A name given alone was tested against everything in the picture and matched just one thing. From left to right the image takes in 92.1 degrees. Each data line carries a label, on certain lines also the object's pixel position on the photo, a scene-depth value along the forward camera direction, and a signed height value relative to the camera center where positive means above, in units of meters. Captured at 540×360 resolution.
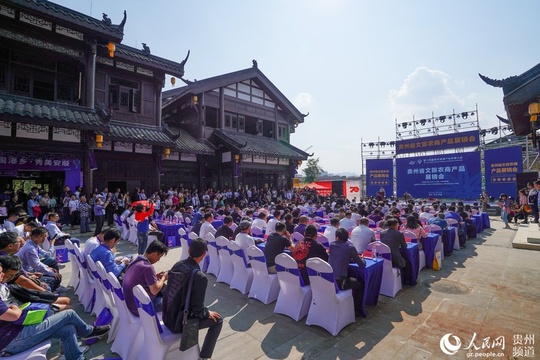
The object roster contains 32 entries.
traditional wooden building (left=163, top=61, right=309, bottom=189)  16.70 +4.50
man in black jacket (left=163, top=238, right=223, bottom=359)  2.68 -1.17
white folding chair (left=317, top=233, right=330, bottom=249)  5.90 -1.20
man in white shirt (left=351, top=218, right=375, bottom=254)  5.98 -1.14
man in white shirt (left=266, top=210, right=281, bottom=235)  8.17 -1.14
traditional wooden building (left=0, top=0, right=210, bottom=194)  9.45 +3.77
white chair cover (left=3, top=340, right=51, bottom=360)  2.44 -1.60
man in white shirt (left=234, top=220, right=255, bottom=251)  5.39 -1.05
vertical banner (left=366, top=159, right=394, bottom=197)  24.22 +1.10
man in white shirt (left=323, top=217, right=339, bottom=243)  6.97 -1.21
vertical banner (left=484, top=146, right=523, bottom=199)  17.72 +1.35
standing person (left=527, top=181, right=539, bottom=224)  9.75 -0.48
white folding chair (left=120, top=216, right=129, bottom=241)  10.08 -1.66
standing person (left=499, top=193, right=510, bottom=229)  12.02 -0.95
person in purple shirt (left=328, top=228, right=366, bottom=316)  3.98 -1.16
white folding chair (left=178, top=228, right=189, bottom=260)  6.73 -1.48
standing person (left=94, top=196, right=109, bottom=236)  9.60 -0.96
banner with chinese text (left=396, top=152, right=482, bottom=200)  19.92 +0.97
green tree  40.25 +2.86
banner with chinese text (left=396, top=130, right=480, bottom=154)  20.47 +3.84
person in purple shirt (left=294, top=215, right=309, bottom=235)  6.36 -0.92
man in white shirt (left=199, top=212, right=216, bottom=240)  6.63 -1.07
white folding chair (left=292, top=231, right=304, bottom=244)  6.12 -1.16
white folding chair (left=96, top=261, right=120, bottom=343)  3.52 -1.59
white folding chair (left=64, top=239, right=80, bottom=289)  4.96 -1.66
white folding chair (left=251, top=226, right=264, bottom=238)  7.71 -1.34
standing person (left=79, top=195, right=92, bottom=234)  9.88 -1.02
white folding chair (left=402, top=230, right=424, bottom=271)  5.88 -1.16
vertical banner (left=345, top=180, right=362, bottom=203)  27.30 -0.14
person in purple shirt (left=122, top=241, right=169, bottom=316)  3.05 -1.09
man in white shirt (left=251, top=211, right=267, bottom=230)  8.20 -1.11
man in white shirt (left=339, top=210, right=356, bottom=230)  8.08 -1.10
